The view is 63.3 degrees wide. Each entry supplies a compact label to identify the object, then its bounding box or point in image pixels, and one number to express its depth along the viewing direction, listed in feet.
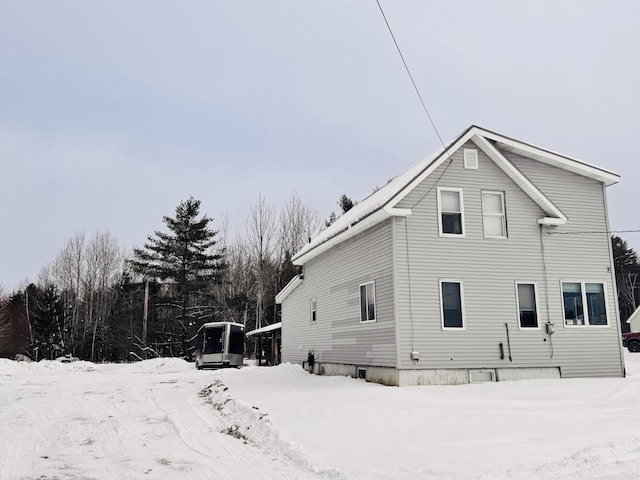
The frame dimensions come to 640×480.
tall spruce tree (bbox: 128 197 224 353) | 144.46
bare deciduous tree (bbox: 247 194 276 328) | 140.87
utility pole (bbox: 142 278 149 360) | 137.08
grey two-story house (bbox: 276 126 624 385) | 46.37
